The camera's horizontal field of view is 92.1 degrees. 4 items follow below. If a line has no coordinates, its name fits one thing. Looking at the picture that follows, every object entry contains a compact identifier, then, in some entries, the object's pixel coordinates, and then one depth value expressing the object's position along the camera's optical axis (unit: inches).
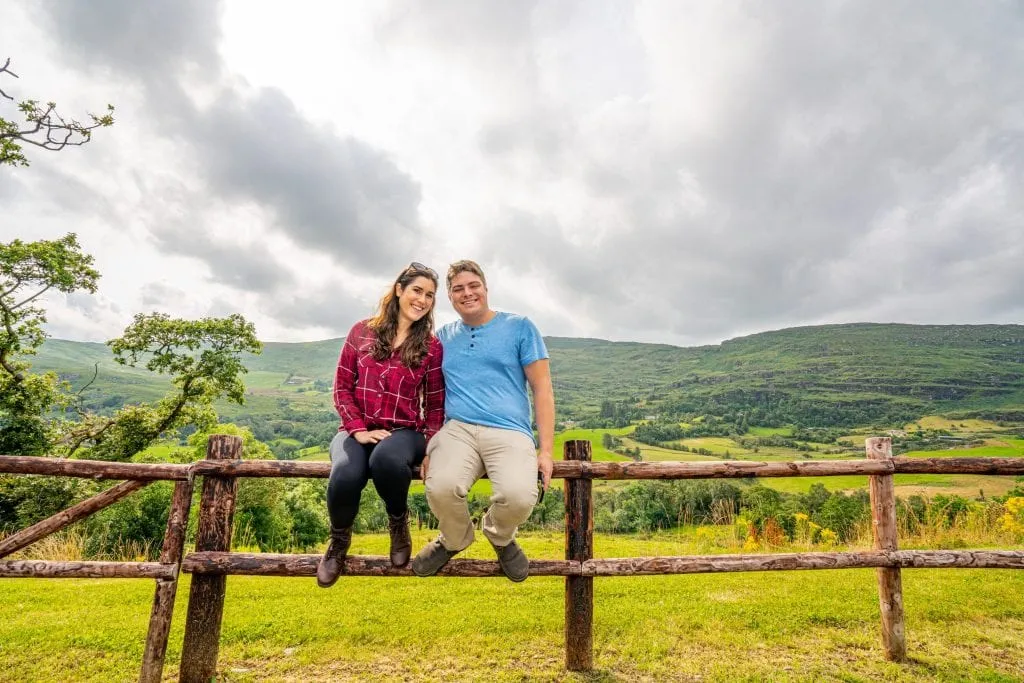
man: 129.4
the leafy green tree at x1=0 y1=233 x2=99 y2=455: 746.8
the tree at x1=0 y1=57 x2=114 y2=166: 467.5
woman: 127.0
